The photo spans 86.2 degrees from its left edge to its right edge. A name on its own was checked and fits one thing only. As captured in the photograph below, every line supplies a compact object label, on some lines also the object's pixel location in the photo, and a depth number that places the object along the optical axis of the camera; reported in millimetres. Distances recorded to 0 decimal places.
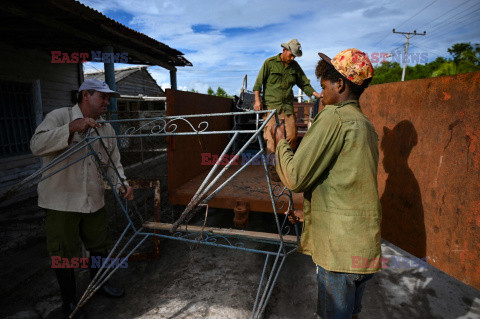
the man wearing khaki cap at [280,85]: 3922
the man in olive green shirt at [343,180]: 1317
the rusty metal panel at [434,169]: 1562
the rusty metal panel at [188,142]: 2984
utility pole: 36756
